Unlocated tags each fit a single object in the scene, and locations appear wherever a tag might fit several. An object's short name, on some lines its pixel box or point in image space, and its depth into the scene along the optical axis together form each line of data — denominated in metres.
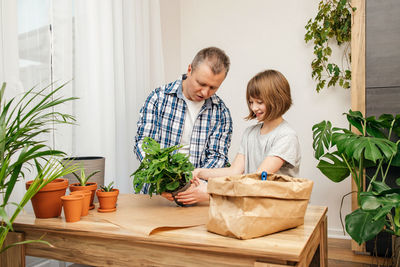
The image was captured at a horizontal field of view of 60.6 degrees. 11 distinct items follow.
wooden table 0.91
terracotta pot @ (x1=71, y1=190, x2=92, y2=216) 1.26
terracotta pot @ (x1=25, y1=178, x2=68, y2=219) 1.22
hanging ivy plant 2.95
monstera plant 1.52
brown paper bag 0.95
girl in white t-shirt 1.69
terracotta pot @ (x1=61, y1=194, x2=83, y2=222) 1.19
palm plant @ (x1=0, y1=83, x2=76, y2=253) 0.95
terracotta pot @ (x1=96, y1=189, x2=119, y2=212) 1.32
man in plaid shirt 2.05
